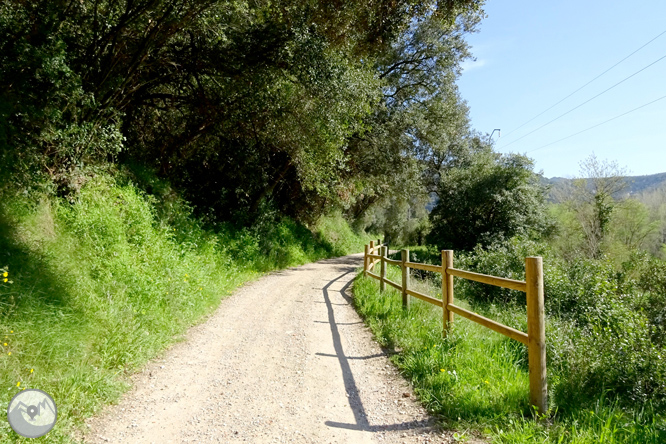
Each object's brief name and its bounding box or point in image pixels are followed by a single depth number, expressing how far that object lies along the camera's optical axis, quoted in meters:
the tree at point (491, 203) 19.73
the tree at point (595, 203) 27.69
